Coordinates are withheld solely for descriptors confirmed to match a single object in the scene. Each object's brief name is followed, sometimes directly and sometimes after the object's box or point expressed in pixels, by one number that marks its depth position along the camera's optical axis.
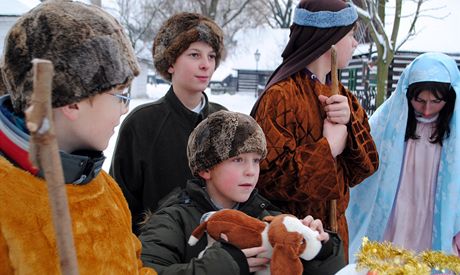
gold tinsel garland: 1.33
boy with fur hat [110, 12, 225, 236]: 2.26
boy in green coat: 1.57
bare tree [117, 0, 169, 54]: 29.46
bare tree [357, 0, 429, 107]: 11.15
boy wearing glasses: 1.00
